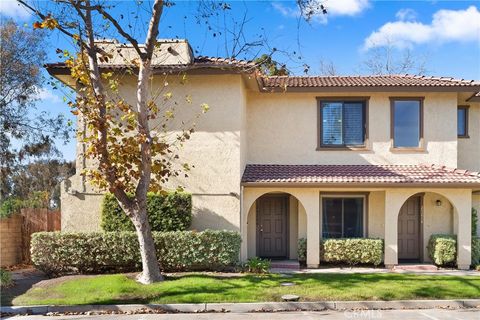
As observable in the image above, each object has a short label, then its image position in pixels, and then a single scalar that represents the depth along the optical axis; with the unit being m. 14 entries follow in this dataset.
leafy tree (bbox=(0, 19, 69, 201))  19.14
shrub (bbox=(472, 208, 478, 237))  15.98
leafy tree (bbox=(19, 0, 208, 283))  11.07
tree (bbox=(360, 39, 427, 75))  33.62
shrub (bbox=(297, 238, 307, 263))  15.62
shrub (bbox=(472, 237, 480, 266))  15.43
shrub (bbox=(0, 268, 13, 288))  12.40
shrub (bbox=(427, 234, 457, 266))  15.06
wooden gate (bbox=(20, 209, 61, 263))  17.54
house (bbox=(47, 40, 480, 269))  14.76
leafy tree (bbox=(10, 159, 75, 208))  37.47
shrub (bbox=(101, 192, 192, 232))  13.87
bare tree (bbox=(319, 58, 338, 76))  33.78
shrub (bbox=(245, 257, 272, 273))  13.73
